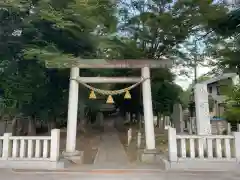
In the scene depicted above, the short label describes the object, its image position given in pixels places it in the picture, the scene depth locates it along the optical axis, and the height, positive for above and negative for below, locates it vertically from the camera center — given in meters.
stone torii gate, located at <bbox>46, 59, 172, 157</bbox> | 6.25 +1.17
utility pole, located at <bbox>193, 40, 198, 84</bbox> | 9.68 +3.15
